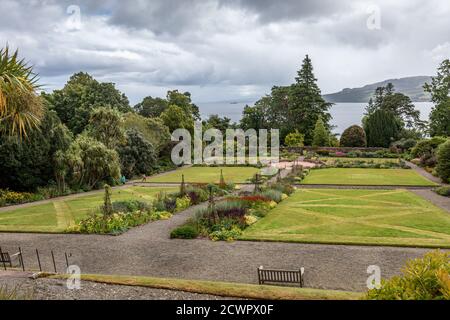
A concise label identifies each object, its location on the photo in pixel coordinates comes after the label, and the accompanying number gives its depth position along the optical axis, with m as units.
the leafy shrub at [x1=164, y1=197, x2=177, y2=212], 22.23
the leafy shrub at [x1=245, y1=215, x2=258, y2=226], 18.53
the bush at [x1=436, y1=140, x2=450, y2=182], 31.06
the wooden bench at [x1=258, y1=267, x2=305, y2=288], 10.82
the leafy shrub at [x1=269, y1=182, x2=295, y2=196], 26.97
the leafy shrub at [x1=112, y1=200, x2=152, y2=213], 20.78
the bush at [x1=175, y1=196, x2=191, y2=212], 22.79
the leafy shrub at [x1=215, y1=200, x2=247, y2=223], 18.75
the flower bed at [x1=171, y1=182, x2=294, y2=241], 16.61
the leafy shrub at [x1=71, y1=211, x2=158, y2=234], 18.02
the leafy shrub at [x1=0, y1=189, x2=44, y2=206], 26.83
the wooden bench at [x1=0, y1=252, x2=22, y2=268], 13.00
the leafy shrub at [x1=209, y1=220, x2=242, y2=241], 16.28
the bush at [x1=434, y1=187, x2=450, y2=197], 25.62
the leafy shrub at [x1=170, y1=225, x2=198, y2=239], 16.53
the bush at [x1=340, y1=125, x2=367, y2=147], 60.25
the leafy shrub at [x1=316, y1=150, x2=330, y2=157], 57.08
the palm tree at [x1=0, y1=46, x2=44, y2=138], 12.08
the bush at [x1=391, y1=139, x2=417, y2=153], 55.19
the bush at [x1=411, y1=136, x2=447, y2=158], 44.62
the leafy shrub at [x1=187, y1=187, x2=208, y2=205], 24.67
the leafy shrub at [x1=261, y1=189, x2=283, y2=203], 24.00
